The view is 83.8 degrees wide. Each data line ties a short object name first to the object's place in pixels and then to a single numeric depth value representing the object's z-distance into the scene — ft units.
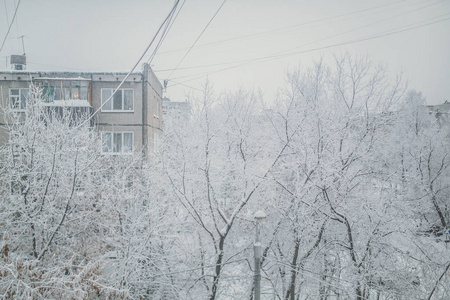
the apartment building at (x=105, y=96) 46.70
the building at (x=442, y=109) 92.06
